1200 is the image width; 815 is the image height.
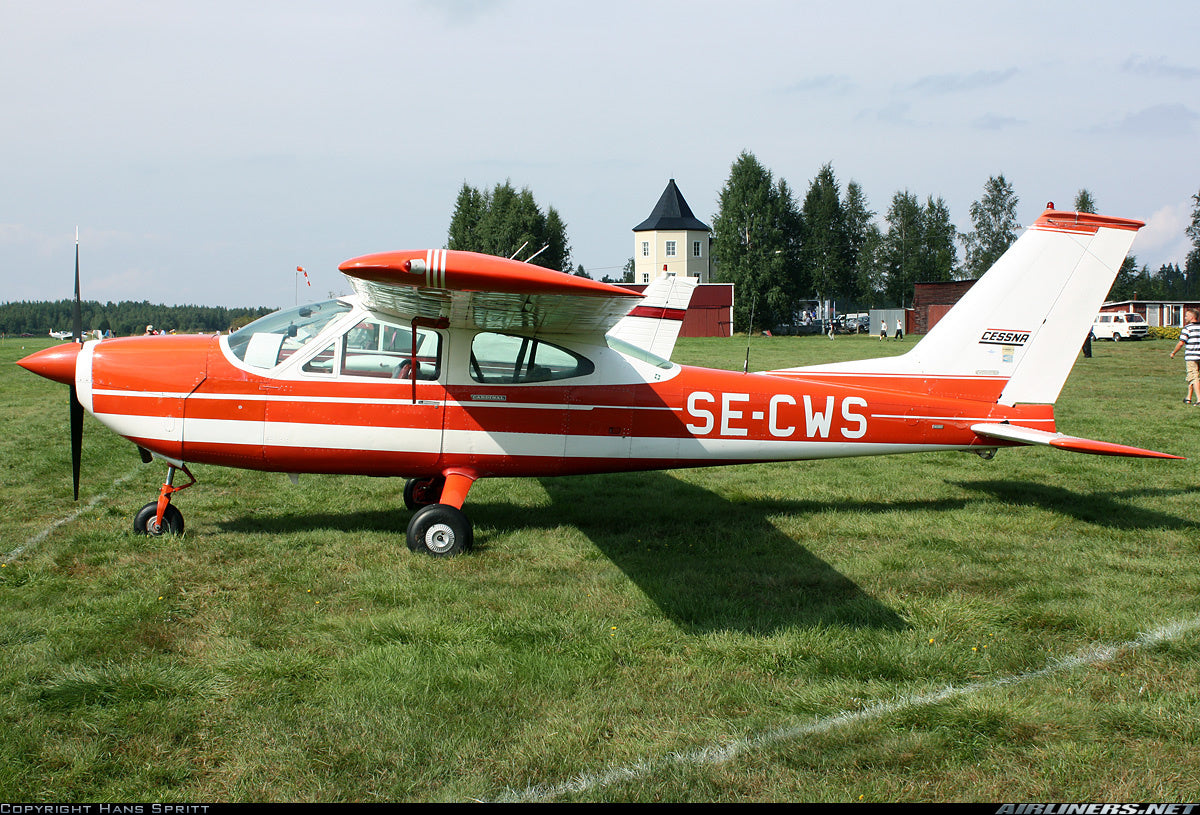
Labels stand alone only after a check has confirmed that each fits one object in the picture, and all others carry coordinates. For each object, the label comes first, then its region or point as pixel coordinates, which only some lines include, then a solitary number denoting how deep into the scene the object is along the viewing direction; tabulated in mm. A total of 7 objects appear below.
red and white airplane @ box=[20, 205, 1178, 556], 6152
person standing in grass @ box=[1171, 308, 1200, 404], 14259
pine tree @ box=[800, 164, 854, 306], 79812
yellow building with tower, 79312
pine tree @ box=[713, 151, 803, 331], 70562
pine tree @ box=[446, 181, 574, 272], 73188
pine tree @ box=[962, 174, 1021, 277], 77750
